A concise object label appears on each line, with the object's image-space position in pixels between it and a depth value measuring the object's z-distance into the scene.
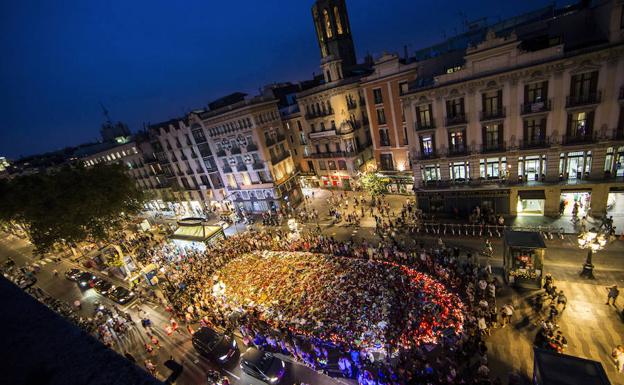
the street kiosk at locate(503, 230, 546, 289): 18.59
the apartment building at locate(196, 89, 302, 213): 42.28
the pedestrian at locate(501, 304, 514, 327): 16.97
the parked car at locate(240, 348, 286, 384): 16.94
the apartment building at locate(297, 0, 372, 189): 40.34
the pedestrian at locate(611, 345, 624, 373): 13.53
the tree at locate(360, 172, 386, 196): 35.78
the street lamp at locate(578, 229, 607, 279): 17.33
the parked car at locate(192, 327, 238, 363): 19.19
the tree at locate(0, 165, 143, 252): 28.12
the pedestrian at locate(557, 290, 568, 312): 17.16
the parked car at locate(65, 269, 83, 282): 36.12
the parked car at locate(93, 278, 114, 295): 31.27
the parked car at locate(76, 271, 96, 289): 34.50
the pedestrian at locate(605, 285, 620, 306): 16.38
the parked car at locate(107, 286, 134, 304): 28.86
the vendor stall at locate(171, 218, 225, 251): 33.44
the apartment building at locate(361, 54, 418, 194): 33.81
